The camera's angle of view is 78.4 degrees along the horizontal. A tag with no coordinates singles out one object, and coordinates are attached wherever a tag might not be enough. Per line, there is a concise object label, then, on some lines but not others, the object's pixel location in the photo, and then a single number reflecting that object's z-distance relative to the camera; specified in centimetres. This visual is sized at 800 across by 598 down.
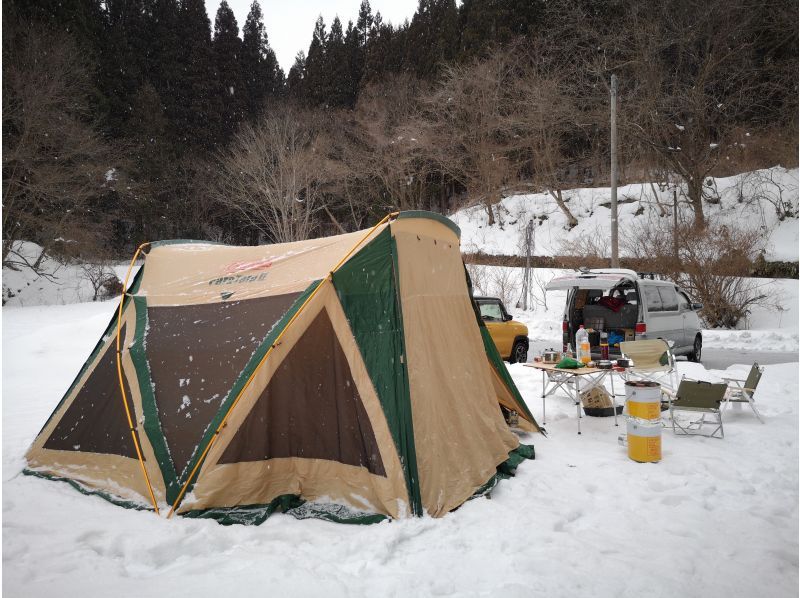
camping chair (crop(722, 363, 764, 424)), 569
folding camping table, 558
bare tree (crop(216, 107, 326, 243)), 2227
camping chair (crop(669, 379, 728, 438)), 520
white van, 782
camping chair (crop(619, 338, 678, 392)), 607
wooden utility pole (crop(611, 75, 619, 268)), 1312
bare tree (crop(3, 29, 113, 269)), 1831
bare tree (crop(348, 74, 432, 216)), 2569
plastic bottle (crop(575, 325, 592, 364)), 626
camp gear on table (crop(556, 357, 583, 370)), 583
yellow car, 977
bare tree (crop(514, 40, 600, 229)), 2405
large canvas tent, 372
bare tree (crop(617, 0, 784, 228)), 2088
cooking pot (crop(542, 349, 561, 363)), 630
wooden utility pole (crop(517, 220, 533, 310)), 1758
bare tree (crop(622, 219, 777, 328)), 1368
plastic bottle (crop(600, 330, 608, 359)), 652
